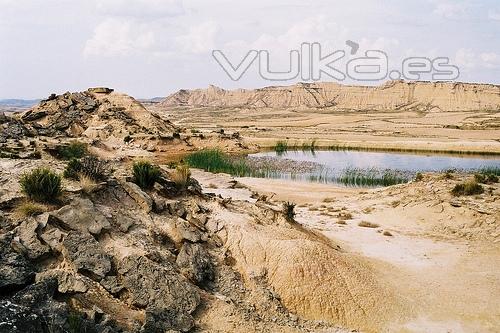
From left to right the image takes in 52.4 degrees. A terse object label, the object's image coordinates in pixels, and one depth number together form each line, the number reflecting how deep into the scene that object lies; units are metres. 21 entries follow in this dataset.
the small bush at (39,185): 10.52
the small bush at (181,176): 14.30
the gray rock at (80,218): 10.12
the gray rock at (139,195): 11.97
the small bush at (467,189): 20.27
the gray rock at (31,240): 9.13
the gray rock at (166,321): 8.29
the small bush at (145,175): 13.34
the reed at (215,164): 32.12
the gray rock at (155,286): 9.09
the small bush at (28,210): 9.98
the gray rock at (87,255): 9.20
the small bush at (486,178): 22.05
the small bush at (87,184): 11.50
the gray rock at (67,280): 8.54
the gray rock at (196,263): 10.27
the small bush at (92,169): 12.02
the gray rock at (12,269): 8.05
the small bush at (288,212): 14.72
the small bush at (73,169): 11.93
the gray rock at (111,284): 9.06
